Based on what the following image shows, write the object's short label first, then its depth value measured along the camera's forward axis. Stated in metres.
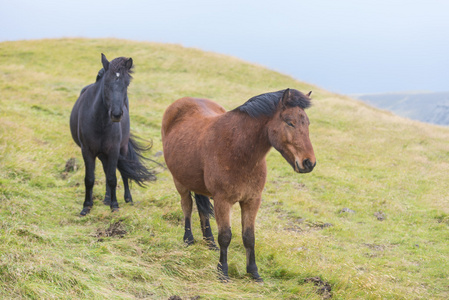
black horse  6.71
